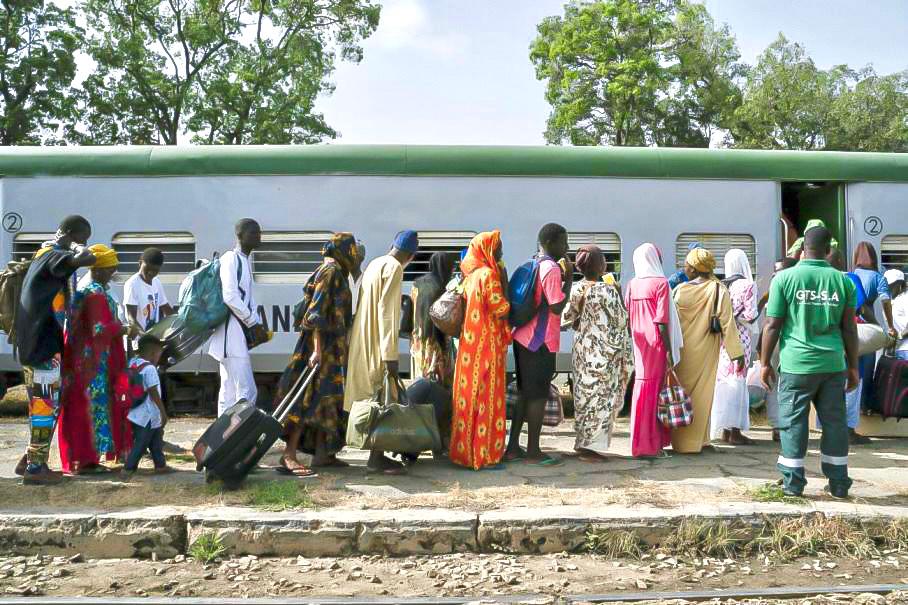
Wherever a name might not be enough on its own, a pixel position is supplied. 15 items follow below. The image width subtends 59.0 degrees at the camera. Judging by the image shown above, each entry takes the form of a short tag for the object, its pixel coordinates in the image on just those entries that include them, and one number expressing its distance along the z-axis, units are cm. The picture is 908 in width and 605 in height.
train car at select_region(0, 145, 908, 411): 820
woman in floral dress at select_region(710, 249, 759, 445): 664
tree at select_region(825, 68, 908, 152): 2469
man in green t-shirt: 469
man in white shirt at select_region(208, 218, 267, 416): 544
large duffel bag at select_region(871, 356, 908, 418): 657
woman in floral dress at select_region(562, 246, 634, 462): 571
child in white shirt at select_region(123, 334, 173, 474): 520
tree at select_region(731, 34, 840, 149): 2472
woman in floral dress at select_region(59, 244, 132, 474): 517
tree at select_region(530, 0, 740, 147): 2366
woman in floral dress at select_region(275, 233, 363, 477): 525
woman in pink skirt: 578
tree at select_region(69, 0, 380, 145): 2017
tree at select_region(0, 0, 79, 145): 1880
